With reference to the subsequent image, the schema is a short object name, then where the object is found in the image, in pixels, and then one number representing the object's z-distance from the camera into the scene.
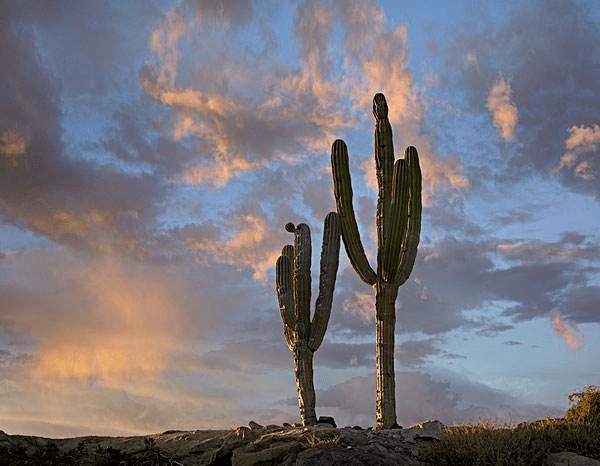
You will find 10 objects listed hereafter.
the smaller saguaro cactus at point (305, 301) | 17.30
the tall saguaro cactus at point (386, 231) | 17.30
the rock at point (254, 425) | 15.31
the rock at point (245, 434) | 13.22
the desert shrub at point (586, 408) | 15.50
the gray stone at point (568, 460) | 11.79
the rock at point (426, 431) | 13.08
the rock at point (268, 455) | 11.71
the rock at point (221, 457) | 12.75
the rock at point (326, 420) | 16.97
